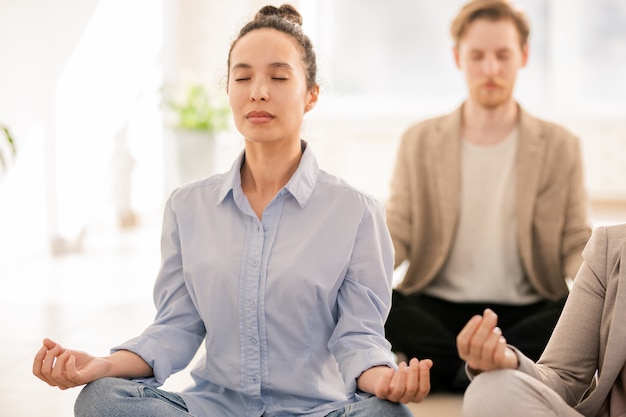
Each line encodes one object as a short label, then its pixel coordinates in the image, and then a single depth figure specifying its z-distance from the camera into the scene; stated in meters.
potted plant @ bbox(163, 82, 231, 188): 13.09
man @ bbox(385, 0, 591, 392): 5.56
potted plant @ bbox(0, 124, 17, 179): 8.79
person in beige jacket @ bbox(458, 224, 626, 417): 2.90
